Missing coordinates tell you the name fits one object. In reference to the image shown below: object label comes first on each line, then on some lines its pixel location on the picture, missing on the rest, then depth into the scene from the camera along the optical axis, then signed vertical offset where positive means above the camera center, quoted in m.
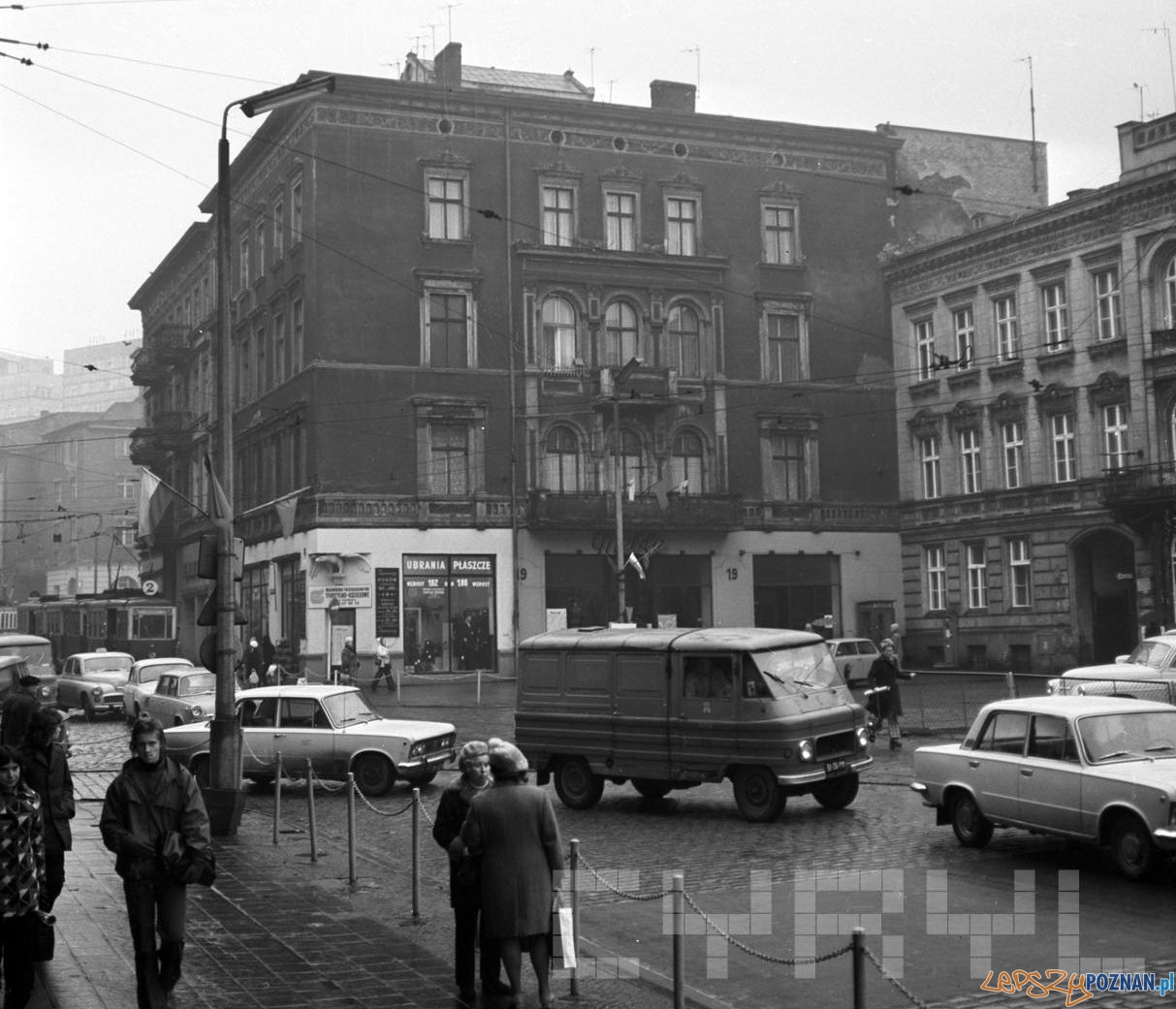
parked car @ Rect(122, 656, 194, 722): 34.03 -0.74
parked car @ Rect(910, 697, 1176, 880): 12.65 -1.37
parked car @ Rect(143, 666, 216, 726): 28.41 -1.03
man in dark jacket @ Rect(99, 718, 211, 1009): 8.55 -1.11
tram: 49.34 +0.76
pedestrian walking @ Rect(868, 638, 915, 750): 25.36 -1.07
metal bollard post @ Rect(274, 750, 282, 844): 16.07 -1.58
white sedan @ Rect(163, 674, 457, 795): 20.48 -1.36
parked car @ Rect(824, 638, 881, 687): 38.41 -0.67
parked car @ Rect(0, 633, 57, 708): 39.72 -0.08
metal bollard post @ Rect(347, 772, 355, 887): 13.49 -1.77
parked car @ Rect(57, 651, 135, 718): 36.72 -0.87
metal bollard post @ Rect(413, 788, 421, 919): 11.88 -1.85
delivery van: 17.14 -0.99
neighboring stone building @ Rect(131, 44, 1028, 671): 45.88 +8.79
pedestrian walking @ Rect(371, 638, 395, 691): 42.59 -0.71
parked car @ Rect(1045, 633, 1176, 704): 23.94 -0.87
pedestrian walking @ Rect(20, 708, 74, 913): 10.24 -0.94
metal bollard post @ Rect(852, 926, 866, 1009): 6.50 -1.47
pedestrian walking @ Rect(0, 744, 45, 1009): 8.07 -1.21
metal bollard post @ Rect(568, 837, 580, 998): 9.27 -1.73
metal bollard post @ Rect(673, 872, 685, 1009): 7.89 -1.65
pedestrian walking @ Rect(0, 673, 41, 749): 14.83 -0.67
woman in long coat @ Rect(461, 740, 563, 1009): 8.41 -1.26
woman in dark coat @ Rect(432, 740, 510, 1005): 8.76 -1.41
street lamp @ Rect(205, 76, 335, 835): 16.62 +1.03
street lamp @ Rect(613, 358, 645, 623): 41.34 +4.82
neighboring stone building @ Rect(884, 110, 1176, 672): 40.53 +6.02
